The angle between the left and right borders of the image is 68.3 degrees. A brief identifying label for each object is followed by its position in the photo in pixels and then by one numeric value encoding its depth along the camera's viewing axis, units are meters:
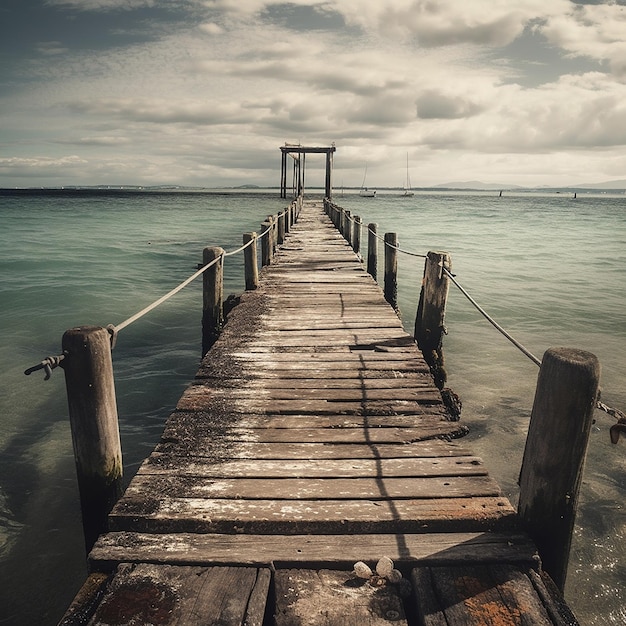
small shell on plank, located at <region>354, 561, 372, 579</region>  2.11
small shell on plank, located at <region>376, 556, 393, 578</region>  2.11
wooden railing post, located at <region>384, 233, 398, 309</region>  9.54
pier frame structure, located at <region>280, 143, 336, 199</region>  35.81
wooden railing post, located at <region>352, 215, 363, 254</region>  13.65
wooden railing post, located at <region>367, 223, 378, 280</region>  11.55
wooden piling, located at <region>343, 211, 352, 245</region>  14.14
